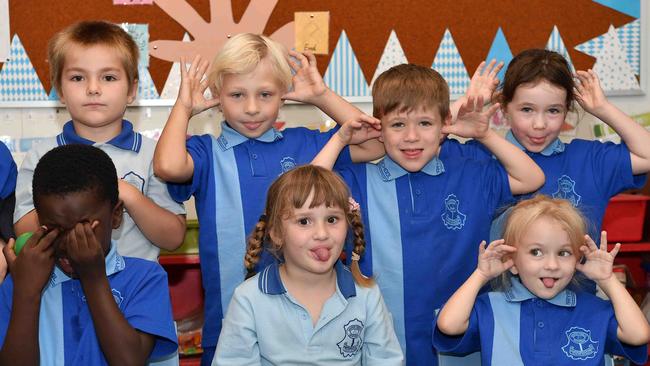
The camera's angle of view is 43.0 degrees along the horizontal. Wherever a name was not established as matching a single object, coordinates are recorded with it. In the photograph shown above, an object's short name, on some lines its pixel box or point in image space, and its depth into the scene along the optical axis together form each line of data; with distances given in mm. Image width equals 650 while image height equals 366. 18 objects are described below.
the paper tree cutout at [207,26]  3826
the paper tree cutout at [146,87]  3875
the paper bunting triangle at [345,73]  3932
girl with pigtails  2215
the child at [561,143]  2799
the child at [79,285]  1904
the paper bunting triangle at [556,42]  4023
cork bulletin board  3818
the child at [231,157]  2600
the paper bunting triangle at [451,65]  3979
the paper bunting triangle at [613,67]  4066
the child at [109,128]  2562
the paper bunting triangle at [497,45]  4000
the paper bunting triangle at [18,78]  3811
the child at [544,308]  2336
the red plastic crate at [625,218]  3750
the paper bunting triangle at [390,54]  3953
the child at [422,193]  2576
